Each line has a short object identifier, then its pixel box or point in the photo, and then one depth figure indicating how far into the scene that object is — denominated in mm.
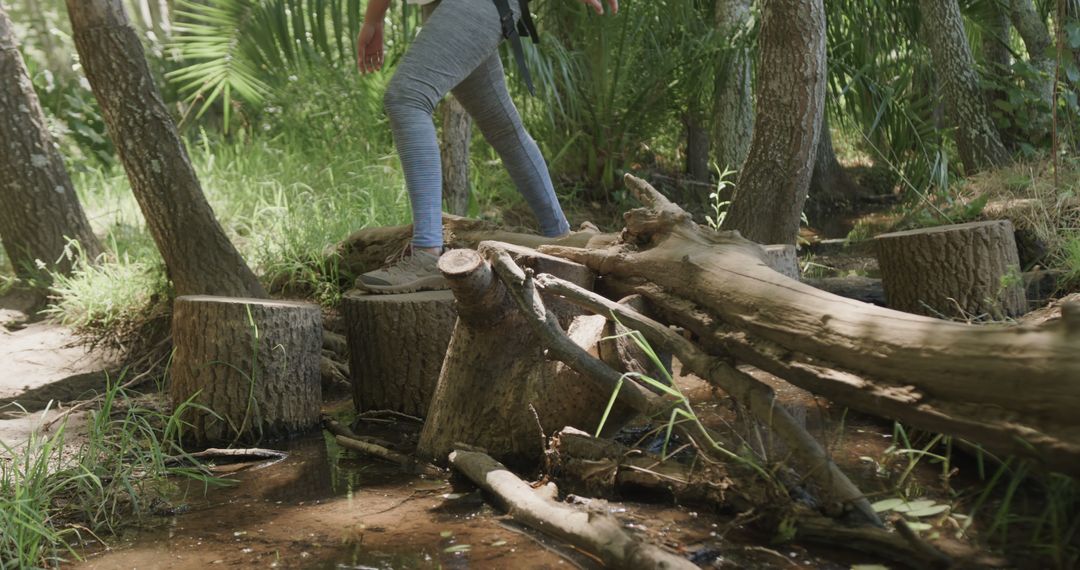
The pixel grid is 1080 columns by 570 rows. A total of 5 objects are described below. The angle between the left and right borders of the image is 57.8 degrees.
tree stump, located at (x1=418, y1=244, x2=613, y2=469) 2801
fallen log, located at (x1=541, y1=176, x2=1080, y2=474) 1685
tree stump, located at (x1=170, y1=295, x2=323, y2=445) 3369
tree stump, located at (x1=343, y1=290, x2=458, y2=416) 3514
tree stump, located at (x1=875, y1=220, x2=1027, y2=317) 3891
